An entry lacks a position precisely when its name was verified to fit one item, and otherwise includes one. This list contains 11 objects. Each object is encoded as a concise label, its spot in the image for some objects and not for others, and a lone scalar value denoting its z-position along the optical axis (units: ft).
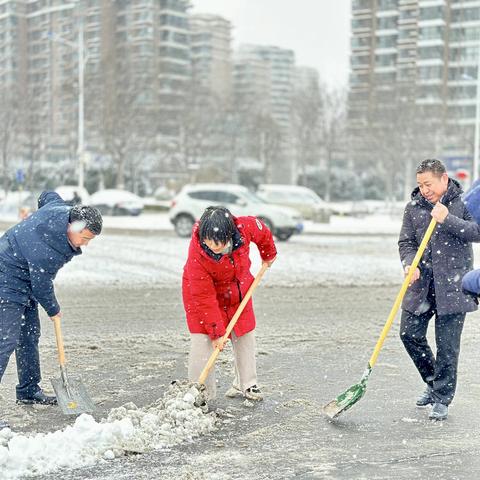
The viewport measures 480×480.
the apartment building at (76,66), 124.26
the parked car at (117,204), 105.40
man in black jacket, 17.72
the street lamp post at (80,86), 118.73
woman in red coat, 17.92
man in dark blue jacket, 17.29
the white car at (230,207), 72.08
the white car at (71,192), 101.12
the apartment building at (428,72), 150.82
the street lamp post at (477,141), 119.55
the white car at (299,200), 90.33
